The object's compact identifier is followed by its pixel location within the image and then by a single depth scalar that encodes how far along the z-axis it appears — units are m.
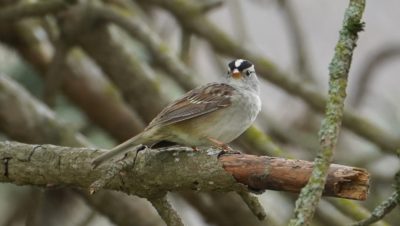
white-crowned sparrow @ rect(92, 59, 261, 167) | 7.71
